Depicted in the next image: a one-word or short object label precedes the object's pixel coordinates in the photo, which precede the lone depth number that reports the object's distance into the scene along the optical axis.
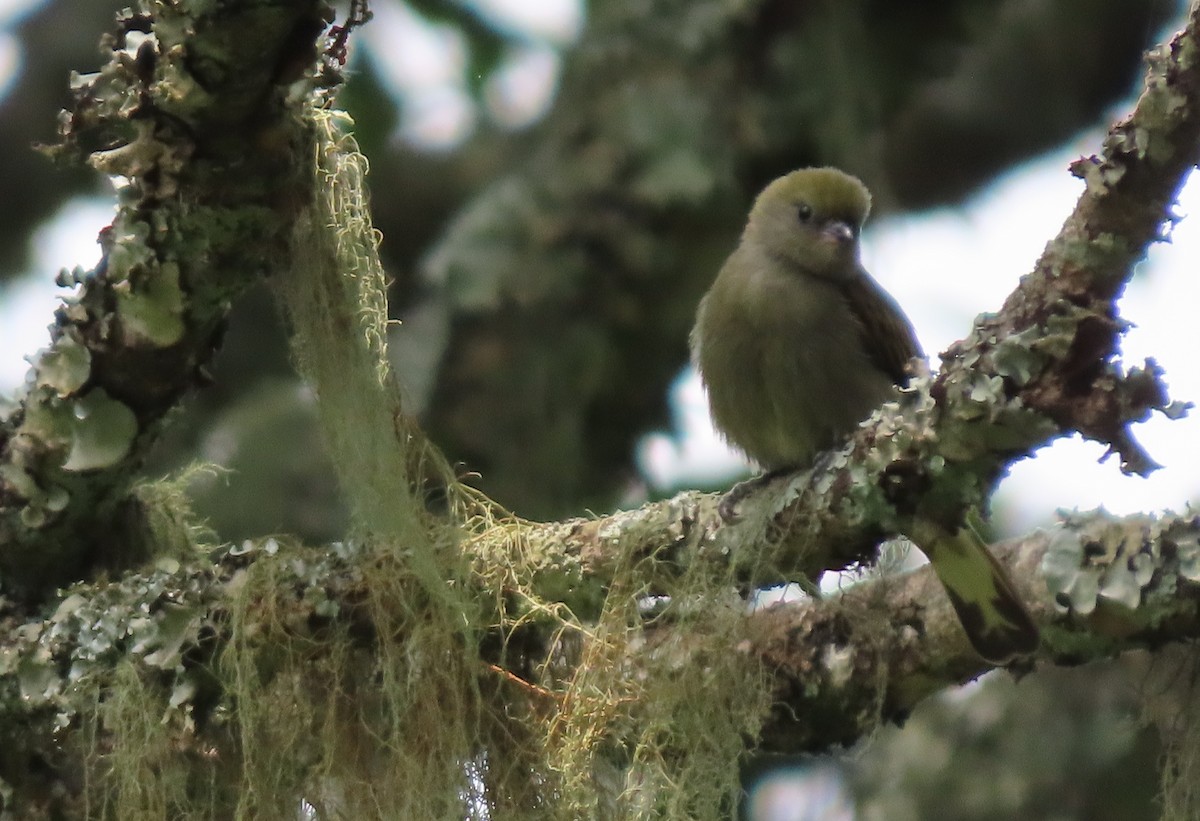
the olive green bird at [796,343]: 8.20
